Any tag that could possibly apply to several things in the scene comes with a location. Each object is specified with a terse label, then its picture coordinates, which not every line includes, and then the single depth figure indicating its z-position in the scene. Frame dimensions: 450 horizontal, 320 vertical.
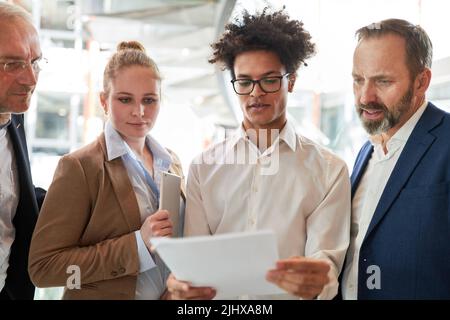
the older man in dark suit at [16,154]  1.26
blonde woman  1.17
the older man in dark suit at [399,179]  1.13
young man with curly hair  1.15
